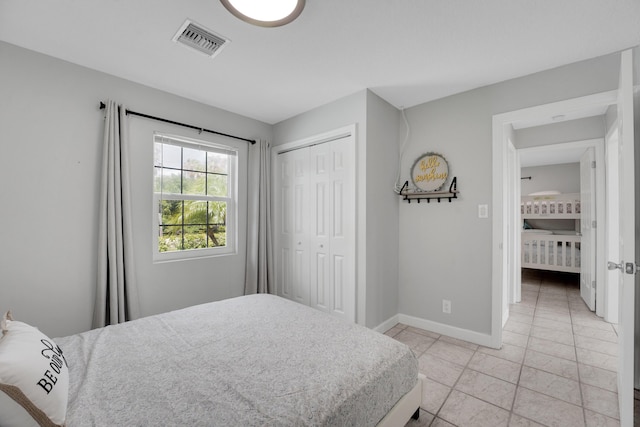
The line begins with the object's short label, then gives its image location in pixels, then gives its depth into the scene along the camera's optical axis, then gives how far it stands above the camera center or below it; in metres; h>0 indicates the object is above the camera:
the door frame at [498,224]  2.50 -0.10
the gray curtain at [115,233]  2.25 -0.18
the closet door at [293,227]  3.30 -0.18
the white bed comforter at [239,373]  0.98 -0.70
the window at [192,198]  2.76 +0.16
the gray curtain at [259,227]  3.32 -0.18
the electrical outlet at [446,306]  2.79 -0.95
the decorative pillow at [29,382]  0.79 -0.55
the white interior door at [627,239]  1.36 -0.13
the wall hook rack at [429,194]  2.74 +0.20
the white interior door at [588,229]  3.33 -0.21
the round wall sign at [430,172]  2.82 +0.43
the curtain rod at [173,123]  2.43 +0.89
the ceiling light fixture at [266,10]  1.47 +1.12
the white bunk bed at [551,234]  4.73 -0.39
